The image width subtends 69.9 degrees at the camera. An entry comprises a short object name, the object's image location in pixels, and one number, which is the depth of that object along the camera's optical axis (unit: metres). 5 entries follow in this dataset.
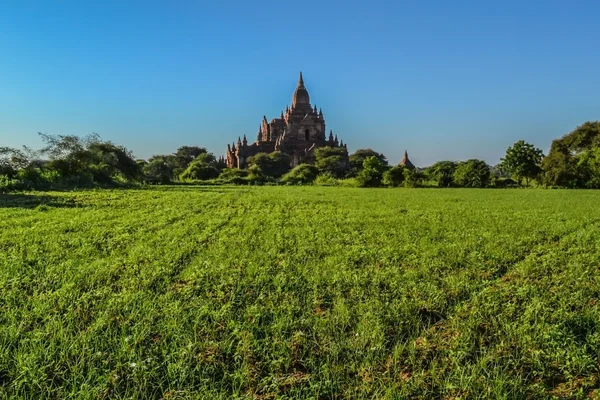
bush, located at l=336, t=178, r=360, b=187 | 47.33
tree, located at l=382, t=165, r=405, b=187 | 46.38
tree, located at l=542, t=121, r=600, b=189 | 42.25
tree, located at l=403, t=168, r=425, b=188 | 45.53
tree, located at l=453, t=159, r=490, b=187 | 47.41
